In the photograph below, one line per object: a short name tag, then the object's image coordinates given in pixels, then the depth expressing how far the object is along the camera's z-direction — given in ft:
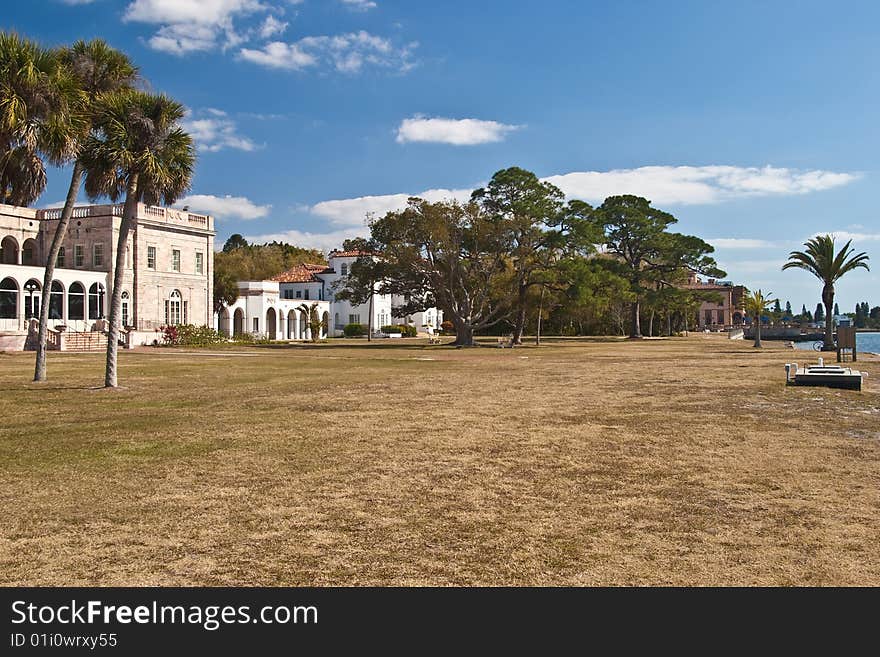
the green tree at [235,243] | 476.95
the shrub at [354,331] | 285.43
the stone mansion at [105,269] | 159.94
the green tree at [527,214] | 176.04
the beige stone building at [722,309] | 517.96
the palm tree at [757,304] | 213.87
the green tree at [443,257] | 169.27
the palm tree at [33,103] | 54.03
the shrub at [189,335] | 167.84
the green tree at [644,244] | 245.24
